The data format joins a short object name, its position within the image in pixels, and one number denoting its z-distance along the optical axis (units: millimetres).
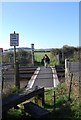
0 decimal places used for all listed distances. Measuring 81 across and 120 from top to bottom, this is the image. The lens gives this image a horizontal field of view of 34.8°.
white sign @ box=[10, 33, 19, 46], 4507
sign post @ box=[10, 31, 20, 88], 4505
